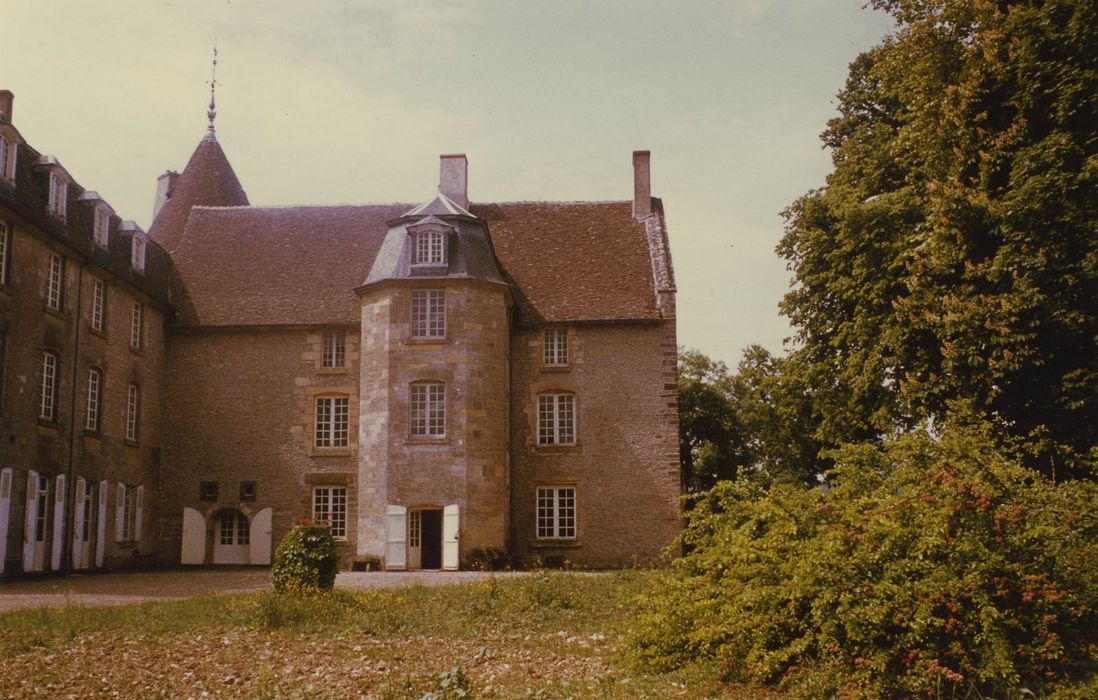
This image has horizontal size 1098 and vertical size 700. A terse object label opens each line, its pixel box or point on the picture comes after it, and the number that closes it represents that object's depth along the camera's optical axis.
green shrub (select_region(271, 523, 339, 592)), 16.66
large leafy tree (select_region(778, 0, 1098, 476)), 18.19
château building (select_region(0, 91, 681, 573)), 27.06
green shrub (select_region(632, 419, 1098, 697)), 8.40
